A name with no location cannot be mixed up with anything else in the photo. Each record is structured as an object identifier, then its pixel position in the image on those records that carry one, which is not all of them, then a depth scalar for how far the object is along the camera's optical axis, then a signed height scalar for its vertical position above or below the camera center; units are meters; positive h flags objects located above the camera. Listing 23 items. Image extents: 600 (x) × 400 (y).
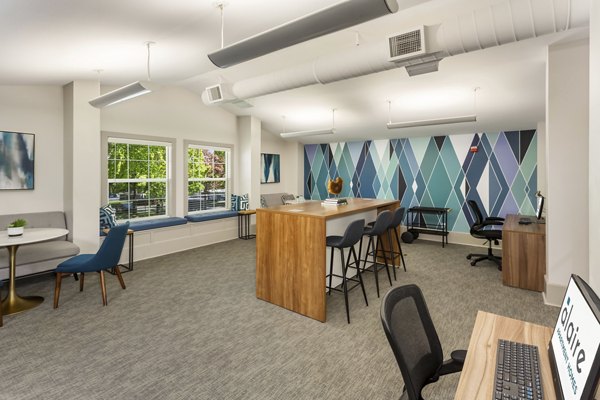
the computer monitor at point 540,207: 4.51 -0.18
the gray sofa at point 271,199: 8.21 -0.08
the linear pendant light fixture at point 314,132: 6.38 +1.31
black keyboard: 1.04 -0.64
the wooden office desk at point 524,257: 4.00 -0.80
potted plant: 3.51 -0.34
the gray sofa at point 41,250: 4.00 -0.68
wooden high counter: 3.22 -0.64
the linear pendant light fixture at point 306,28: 1.87 +1.13
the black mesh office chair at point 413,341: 1.23 -0.63
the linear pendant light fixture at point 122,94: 3.50 +1.20
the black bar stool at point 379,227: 3.81 -0.38
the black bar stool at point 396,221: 4.34 -0.36
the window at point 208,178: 6.81 +0.42
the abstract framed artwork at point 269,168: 8.36 +0.75
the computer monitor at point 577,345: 0.78 -0.44
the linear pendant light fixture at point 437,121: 4.85 +1.16
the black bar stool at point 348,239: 3.24 -0.46
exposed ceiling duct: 2.28 +1.29
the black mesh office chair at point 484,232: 5.19 -0.63
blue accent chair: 3.49 -0.72
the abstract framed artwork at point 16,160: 4.28 +0.51
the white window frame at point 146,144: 5.29 +0.67
